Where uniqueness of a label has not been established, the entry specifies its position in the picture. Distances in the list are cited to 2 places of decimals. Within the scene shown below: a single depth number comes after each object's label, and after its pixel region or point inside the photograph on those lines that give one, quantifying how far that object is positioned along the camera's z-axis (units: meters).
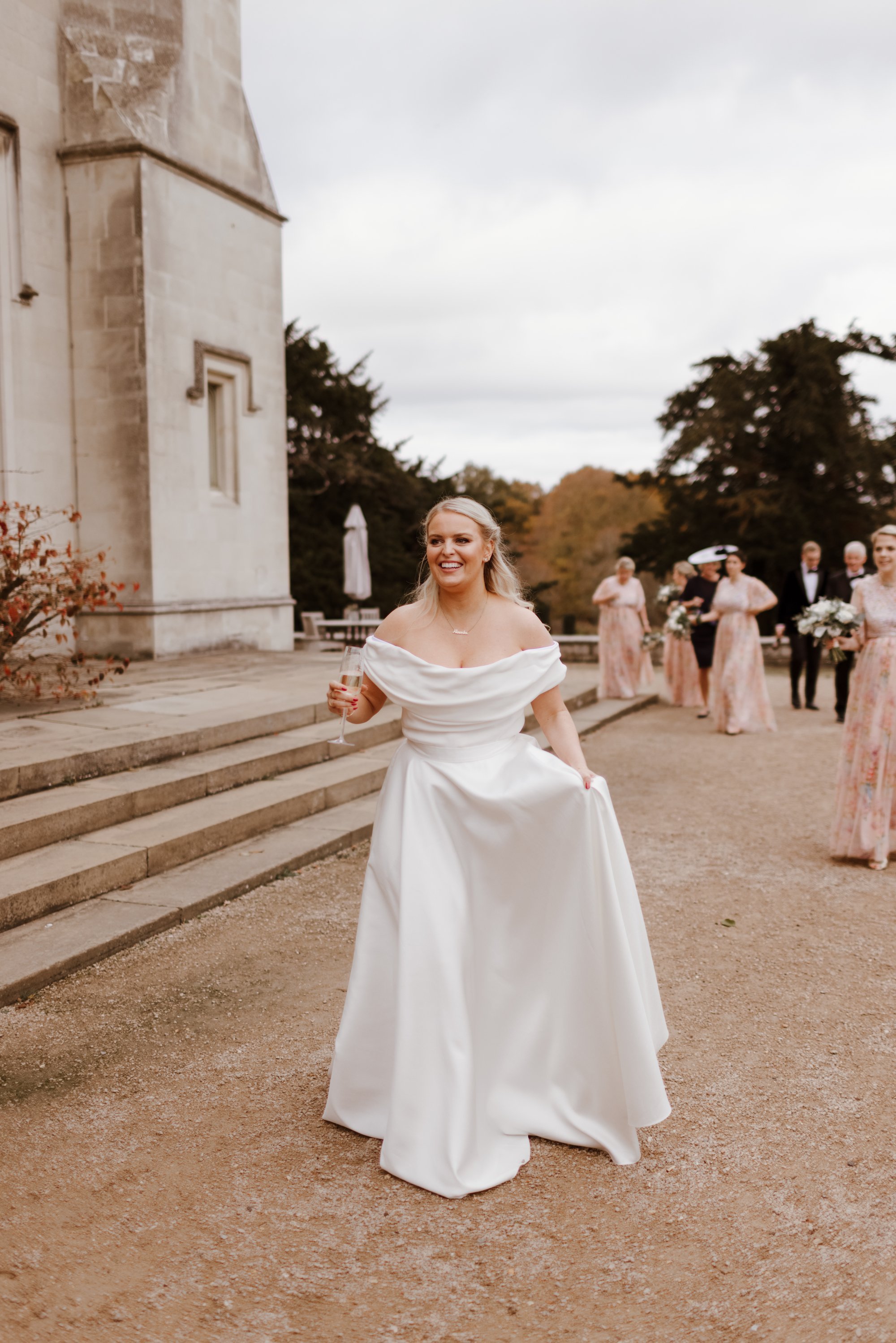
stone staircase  4.95
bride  3.06
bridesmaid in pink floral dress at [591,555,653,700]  14.73
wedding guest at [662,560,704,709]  14.78
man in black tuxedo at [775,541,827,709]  13.26
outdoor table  20.06
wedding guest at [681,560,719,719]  13.45
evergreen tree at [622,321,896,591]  28.09
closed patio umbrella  20.81
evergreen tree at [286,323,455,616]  29.36
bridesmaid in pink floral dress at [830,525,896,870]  6.44
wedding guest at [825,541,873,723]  11.77
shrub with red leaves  8.09
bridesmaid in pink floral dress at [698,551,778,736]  12.16
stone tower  11.81
